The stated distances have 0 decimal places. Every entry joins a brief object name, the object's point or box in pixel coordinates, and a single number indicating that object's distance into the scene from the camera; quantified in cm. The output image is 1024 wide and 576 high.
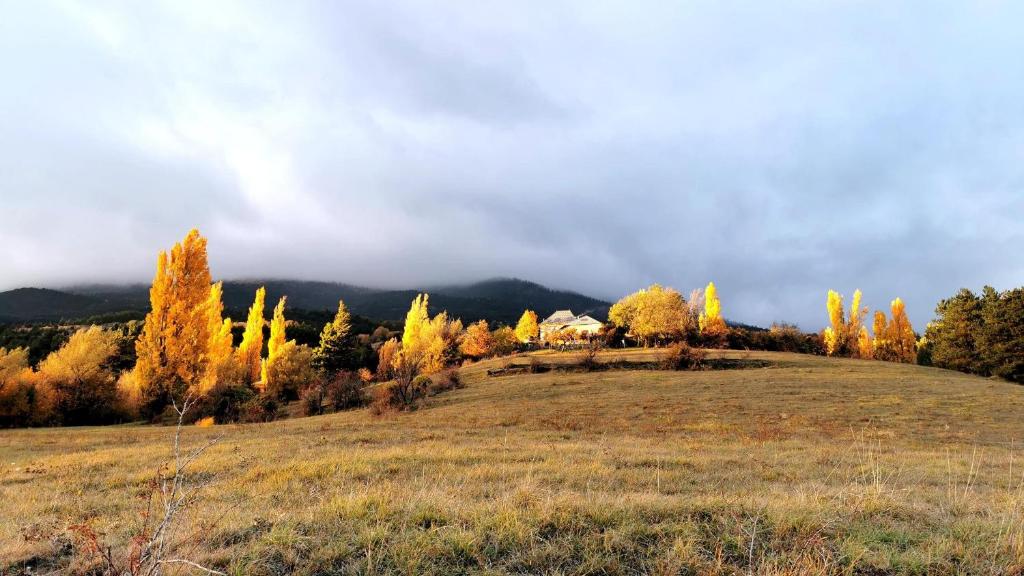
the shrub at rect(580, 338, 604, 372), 4272
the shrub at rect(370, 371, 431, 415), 2766
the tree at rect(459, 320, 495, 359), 6438
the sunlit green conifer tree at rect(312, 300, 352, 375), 5978
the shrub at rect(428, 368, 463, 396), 3515
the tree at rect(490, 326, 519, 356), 6553
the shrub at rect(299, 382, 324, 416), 3352
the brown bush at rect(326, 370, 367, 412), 3338
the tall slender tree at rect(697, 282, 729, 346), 6025
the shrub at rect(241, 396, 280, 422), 3125
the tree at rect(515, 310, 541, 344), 9269
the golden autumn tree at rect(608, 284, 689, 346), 5928
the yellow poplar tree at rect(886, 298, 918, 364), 7669
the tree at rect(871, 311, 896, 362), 7598
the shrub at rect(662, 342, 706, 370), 4212
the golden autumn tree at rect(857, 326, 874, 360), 7494
